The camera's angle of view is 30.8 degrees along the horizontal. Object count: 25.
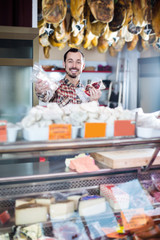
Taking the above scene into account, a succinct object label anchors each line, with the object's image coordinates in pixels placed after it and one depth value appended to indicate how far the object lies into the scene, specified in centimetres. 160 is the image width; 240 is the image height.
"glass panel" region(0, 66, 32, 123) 308
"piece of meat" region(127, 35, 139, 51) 495
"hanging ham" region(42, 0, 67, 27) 269
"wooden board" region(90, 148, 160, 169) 171
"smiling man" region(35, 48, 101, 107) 280
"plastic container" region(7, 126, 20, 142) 136
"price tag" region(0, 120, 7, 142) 134
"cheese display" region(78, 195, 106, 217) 177
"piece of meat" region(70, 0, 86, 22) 293
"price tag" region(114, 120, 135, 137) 154
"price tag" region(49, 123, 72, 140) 143
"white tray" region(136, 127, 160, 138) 160
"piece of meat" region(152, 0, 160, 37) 322
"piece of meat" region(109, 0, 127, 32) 315
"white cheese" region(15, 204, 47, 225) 167
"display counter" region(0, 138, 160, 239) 140
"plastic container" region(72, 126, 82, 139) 147
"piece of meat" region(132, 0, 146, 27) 322
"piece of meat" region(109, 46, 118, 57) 596
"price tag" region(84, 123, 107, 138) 149
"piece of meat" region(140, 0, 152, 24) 319
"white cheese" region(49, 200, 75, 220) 173
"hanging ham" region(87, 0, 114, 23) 275
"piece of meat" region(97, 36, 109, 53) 492
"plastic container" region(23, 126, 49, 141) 139
